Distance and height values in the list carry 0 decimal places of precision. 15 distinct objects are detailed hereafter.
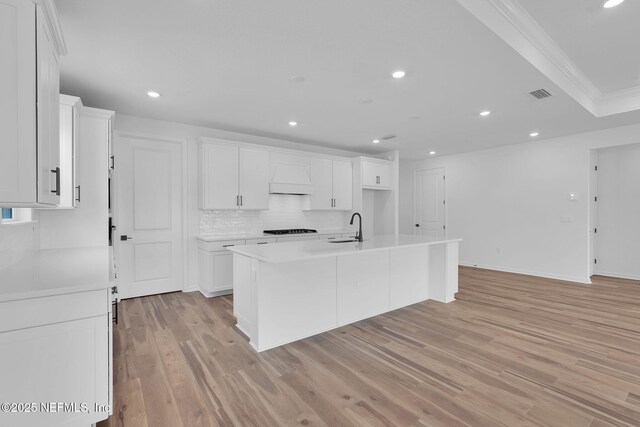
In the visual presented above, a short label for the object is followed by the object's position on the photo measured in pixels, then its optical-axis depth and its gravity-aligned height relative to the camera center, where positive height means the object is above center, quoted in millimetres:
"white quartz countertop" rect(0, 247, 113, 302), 1483 -359
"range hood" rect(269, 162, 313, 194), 5277 +639
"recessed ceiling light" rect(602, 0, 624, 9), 2183 +1538
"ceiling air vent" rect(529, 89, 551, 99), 3350 +1354
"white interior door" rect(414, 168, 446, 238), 7551 +274
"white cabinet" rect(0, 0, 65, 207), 1296 +501
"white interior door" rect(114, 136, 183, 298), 4266 -16
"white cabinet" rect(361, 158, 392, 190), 6398 +871
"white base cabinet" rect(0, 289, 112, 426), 1413 -726
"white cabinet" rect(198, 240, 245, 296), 4359 -783
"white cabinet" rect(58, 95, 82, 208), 2752 +611
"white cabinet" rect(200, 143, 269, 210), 4637 +606
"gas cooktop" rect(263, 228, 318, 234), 5300 -311
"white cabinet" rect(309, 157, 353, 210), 5891 +607
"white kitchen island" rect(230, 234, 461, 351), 2773 -764
